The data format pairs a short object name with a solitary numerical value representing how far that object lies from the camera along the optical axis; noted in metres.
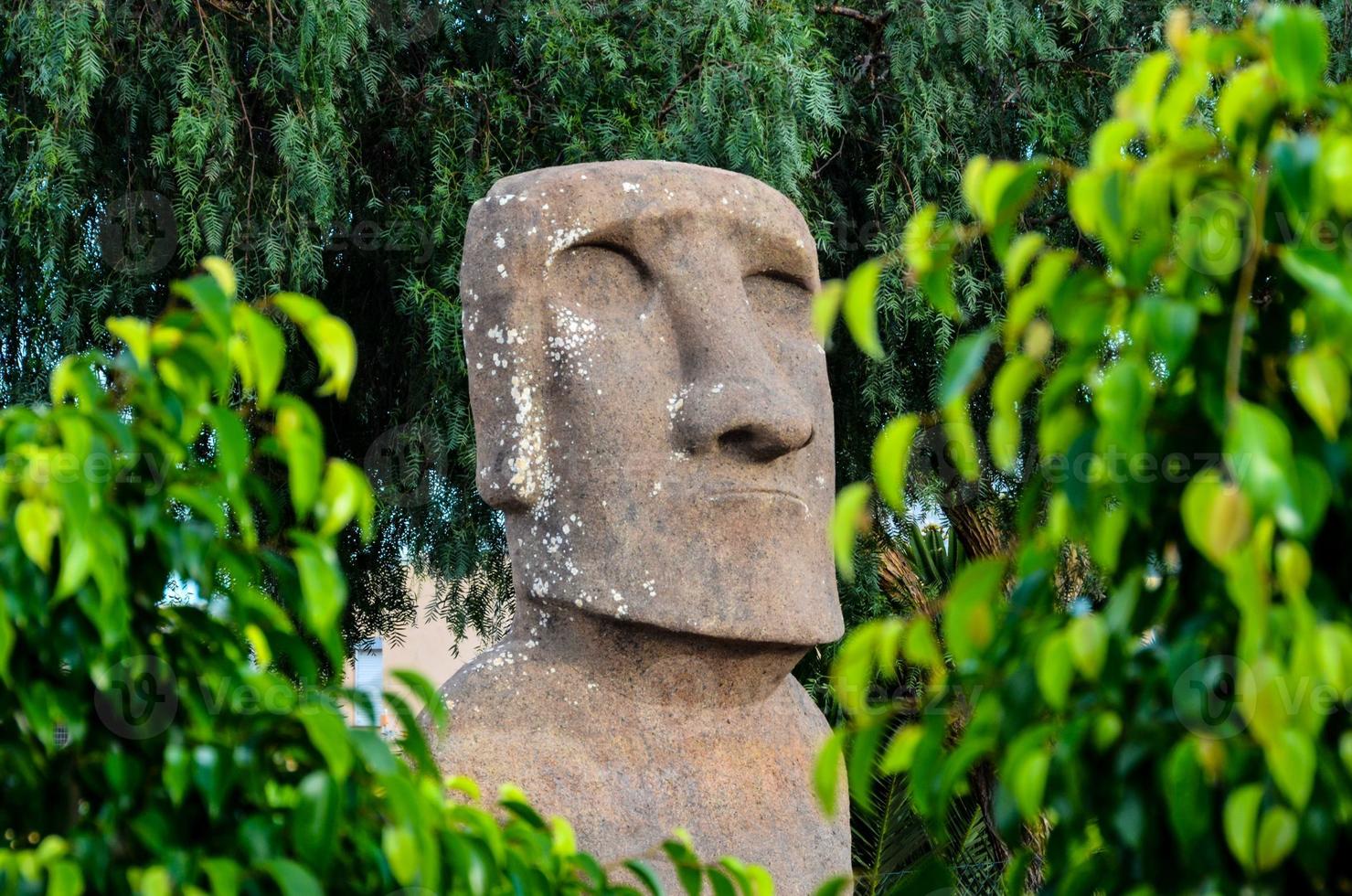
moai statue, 16.80
